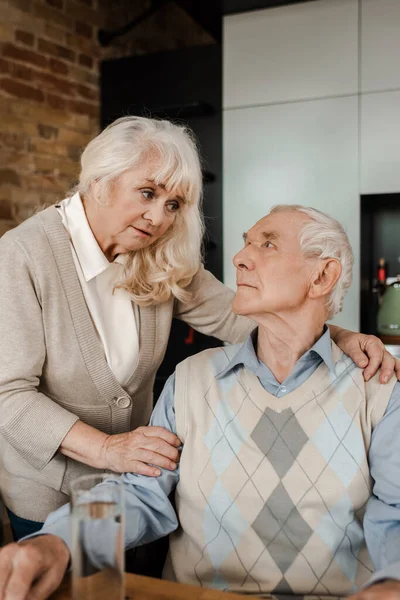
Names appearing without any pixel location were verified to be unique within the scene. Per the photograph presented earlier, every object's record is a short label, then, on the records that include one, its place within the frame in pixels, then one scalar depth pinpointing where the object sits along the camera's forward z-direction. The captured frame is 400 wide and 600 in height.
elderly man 1.33
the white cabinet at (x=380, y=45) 3.04
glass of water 0.84
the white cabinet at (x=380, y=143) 3.06
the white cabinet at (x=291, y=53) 3.13
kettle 3.04
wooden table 1.00
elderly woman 1.52
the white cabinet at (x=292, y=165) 3.15
